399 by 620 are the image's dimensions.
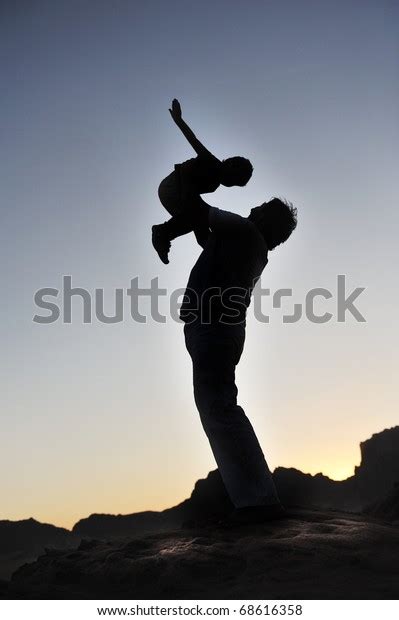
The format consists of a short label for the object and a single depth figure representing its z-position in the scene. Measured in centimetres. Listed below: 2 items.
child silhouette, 465
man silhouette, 421
